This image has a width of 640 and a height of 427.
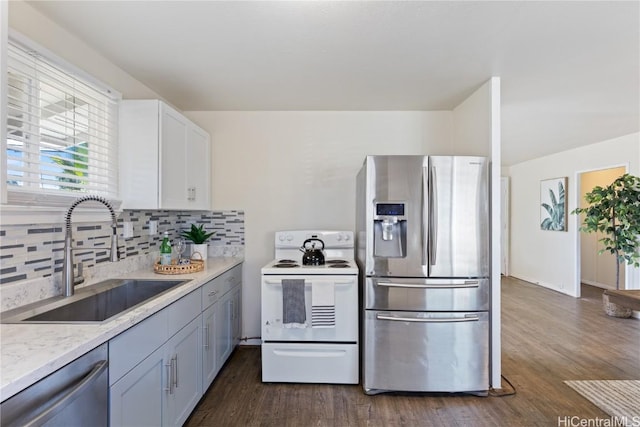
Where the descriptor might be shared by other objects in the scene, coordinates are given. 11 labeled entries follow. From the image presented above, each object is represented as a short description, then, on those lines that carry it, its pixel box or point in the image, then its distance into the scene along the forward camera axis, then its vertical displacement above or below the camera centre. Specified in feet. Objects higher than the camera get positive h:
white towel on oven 7.93 -2.16
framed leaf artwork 17.15 +0.78
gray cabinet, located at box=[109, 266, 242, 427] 4.42 -2.52
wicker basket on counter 7.61 -1.24
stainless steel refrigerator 7.64 -1.52
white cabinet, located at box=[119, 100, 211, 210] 7.34 +1.48
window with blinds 4.99 +1.53
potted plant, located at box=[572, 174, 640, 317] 12.67 +0.02
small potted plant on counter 9.82 -0.65
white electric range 8.00 -2.73
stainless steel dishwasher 2.96 -1.88
